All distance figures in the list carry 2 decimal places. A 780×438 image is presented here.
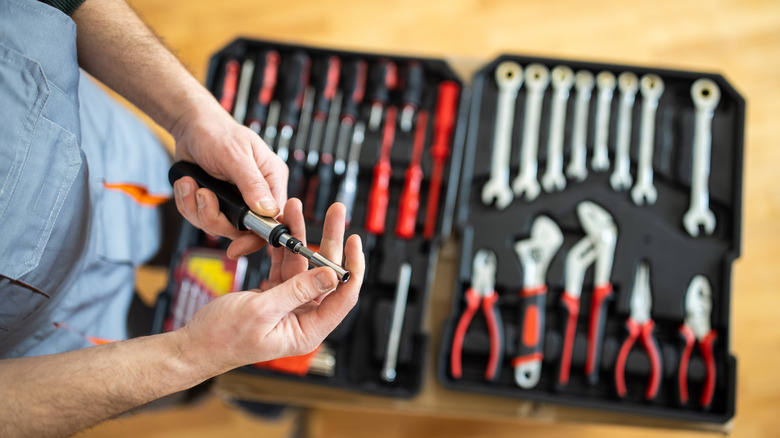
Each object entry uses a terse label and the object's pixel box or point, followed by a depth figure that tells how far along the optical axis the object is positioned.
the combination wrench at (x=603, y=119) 0.96
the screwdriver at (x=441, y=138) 0.94
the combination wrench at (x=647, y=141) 0.94
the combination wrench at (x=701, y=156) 0.92
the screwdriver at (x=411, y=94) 0.98
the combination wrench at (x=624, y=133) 0.94
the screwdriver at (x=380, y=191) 0.93
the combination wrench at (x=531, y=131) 0.95
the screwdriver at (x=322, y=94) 0.98
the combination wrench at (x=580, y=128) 0.96
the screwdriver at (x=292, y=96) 0.99
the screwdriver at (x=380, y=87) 0.99
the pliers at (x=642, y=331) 0.86
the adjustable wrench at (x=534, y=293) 0.88
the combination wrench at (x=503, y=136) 0.95
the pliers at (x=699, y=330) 0.86
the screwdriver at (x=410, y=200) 0.93
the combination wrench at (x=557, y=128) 0.95
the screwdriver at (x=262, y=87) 1.00
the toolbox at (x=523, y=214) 0.88
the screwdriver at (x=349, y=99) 0.97
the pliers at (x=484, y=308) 0.88
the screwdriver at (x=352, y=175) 0.96
